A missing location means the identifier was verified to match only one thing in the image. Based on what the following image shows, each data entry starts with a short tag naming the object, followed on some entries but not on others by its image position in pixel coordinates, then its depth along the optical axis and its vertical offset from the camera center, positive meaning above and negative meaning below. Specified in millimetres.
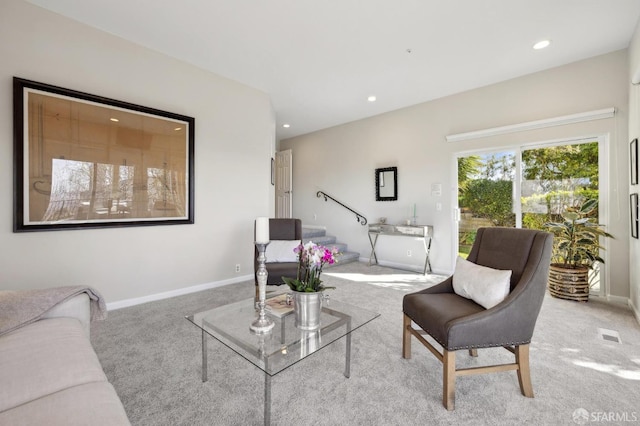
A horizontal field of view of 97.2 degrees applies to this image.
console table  4418 -314
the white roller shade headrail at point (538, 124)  3189 +1112
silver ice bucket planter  1639 -562
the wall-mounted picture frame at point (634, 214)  2730 -29
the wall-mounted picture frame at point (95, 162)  2412 +519
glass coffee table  1304 -668
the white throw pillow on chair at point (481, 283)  1701 -457
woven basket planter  3168 -817
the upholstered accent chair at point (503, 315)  1506 -591
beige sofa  860 -602
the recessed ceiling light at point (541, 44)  2957 +1785
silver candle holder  1589 -516
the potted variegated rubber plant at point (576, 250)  3120 -436
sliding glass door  3379 +370
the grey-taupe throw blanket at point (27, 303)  1406 -464
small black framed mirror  4992 +523
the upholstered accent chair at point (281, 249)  2803 -401
